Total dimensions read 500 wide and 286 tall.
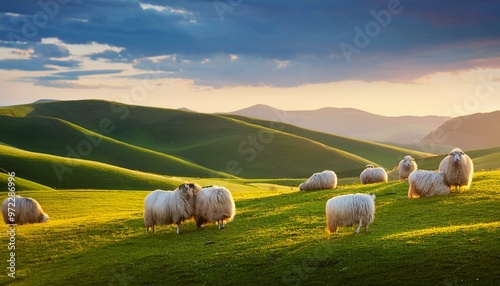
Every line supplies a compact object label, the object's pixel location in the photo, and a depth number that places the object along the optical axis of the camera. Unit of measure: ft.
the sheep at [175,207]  79.30
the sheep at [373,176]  130.62
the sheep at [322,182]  127.44
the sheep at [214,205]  78.48
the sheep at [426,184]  84.79
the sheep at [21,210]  104.13
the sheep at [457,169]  83.05
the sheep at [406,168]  123.95
